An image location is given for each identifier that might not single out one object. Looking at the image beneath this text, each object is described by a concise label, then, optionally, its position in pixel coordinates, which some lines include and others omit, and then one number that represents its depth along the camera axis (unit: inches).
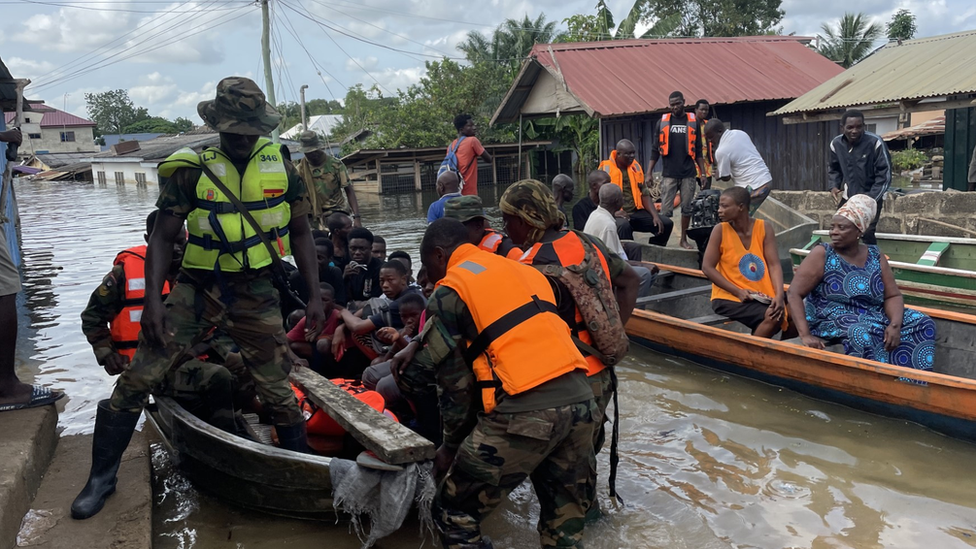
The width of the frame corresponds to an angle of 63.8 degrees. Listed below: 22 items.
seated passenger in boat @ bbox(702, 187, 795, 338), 232.1
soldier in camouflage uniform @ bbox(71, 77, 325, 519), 138.4
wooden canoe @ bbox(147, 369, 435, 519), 131.6
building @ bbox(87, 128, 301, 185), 1592.0
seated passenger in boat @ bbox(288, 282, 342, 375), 208.5
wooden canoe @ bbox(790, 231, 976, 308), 310.3
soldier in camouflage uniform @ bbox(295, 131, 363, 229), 318.0
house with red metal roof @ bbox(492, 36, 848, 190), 599.8
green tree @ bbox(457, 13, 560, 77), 1263.5
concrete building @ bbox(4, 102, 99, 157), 2632.9
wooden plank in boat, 124.7
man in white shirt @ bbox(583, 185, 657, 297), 248.2
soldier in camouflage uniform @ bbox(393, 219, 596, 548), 108.2
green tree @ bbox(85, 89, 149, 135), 3289.9
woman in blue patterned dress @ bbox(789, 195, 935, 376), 204.8
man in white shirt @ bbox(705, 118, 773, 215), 355.3
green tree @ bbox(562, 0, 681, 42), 1136.2
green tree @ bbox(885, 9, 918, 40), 1294.3
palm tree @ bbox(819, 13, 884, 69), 1326.3
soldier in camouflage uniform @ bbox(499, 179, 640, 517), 124.6
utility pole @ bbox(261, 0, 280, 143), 774.5
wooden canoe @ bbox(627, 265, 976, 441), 186.1
